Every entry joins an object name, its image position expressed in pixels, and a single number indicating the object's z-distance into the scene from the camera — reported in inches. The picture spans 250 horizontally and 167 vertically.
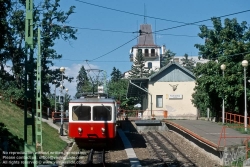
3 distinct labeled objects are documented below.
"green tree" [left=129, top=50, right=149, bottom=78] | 4138.8
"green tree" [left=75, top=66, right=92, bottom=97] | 5085.1
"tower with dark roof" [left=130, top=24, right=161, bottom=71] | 4845.0
